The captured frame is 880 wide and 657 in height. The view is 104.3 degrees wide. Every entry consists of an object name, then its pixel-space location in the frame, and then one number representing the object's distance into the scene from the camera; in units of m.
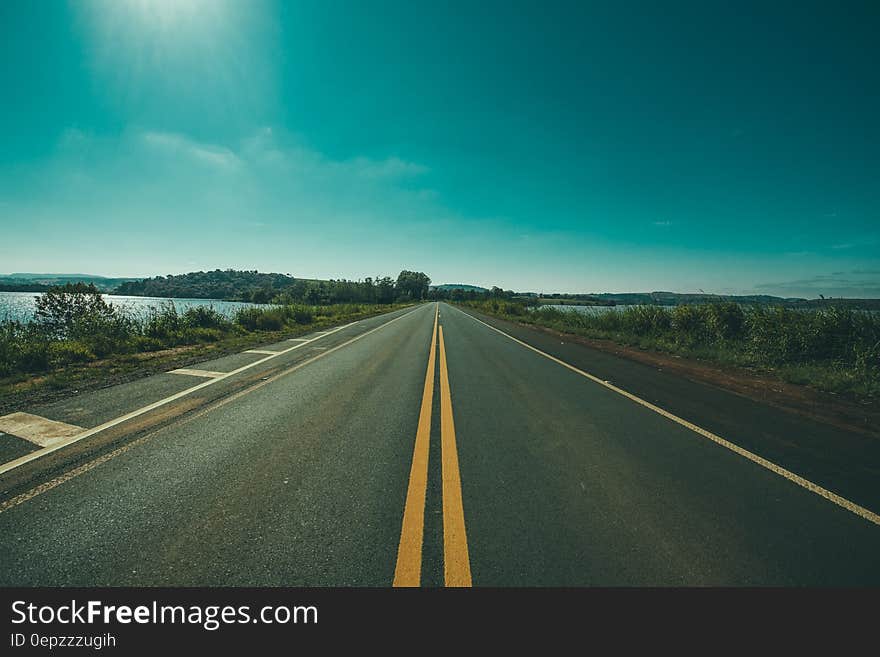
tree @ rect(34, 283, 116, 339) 10.46
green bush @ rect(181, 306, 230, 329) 14.33
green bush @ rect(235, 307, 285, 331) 16.83
